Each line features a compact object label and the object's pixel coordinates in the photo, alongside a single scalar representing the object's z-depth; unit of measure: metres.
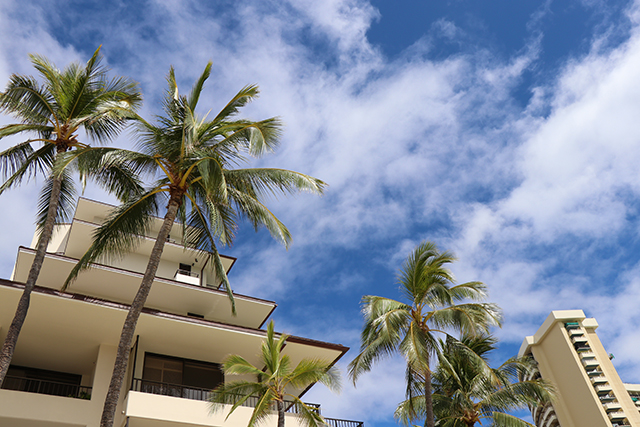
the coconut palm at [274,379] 13.95
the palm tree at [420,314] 16.66
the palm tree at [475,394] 17.86
